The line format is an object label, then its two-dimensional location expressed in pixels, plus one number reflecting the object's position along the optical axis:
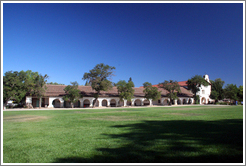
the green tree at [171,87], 46.08
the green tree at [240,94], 53.92
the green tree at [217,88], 59.81
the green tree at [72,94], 36.32
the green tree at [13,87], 31.52
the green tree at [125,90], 40.72
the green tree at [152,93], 43.16
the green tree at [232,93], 47.42
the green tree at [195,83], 54.09
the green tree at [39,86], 34.33
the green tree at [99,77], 38.58
